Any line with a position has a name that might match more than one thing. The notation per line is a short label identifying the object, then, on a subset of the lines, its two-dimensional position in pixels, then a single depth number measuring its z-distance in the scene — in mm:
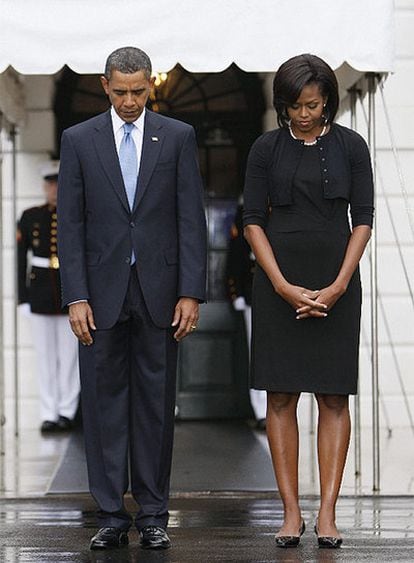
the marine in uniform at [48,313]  21453
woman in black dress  12094
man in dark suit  12008
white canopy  14508
